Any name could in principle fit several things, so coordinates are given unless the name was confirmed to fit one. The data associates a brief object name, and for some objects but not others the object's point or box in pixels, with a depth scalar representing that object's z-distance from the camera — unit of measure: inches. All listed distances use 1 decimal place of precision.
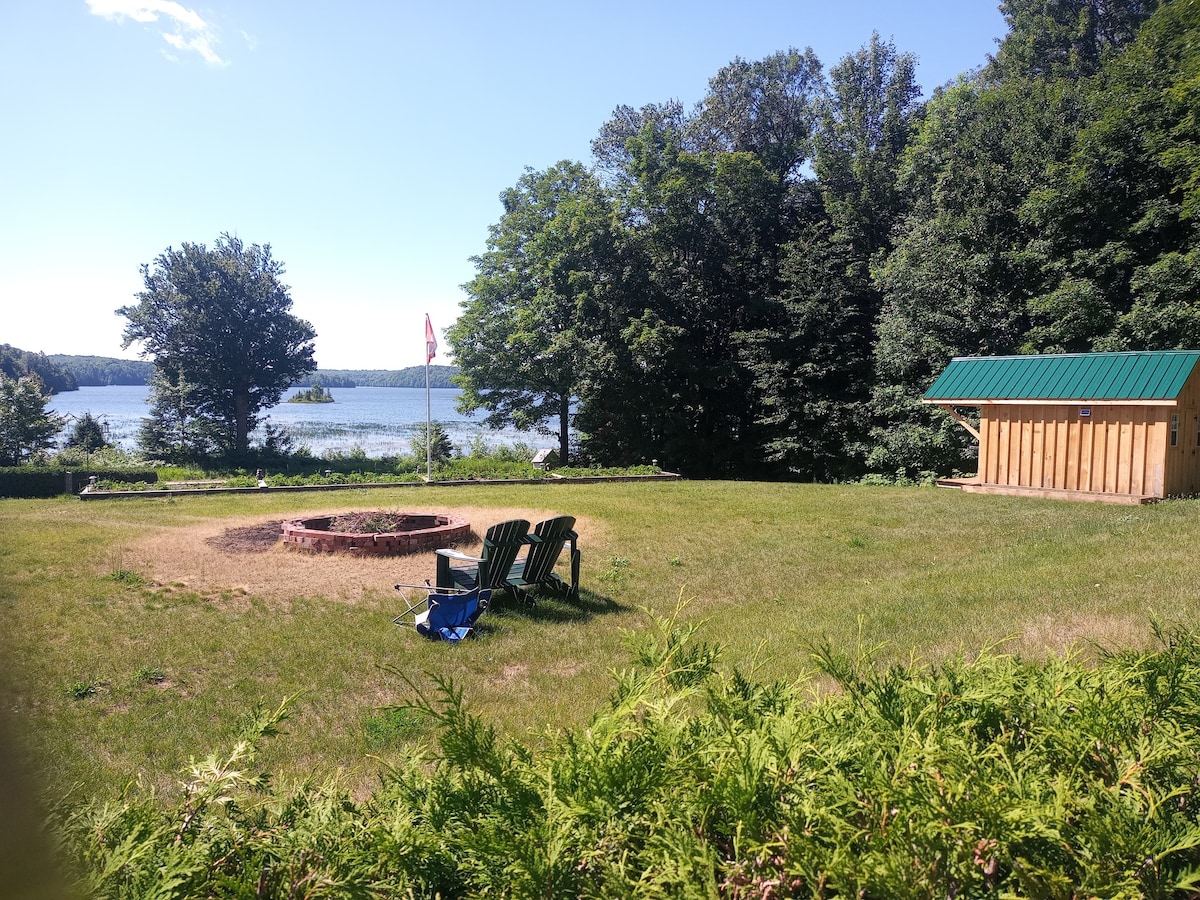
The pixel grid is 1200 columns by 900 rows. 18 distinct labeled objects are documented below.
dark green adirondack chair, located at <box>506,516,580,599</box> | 323.0
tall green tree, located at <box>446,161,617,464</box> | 1166.3
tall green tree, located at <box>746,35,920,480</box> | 1106.7
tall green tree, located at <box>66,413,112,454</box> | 1169.4
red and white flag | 786.2
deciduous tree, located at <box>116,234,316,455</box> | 1395.2
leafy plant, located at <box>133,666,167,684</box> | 234.0
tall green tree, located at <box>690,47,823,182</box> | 1371.8
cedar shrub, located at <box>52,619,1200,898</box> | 65.7
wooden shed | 566.9
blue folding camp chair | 275.6
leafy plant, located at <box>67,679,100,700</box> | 218.5
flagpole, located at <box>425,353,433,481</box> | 779.1
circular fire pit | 414.6
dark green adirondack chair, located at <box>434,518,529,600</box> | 311.1
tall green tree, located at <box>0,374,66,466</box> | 989.8
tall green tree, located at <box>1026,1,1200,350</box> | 796.0
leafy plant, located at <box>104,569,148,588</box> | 339.6
